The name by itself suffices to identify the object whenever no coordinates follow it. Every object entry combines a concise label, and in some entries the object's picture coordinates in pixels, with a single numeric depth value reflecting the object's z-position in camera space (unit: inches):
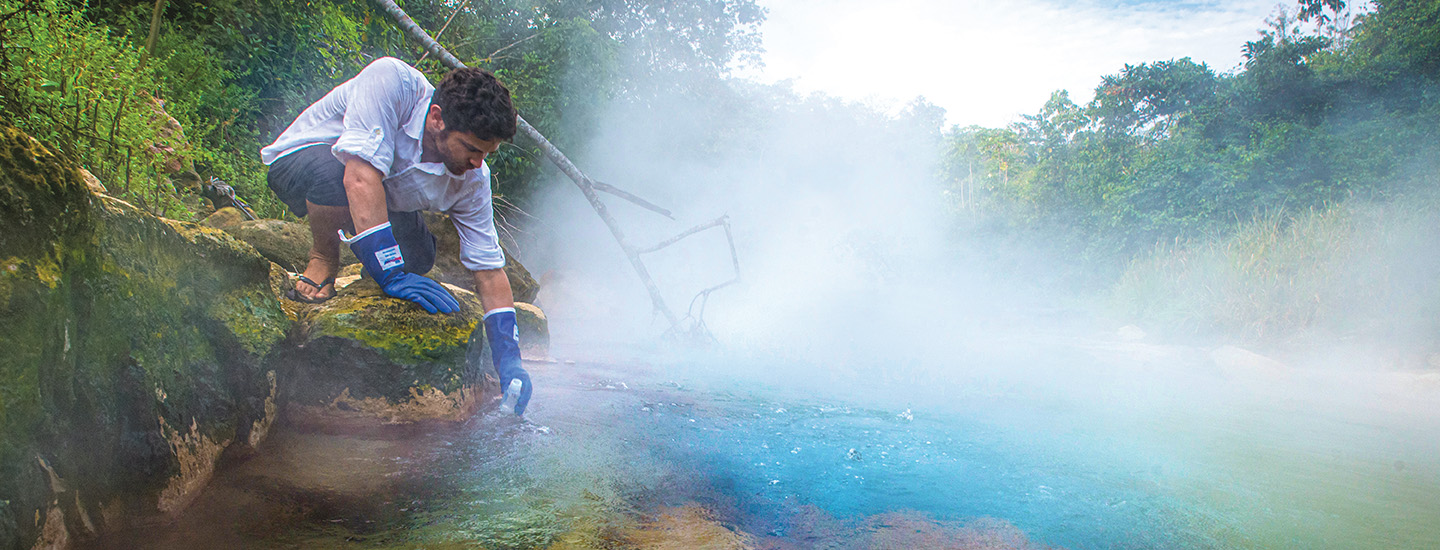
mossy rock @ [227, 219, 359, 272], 138.8
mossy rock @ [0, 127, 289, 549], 45.0
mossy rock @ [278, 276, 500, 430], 89.4
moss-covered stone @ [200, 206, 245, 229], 151.2
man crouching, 88.4
